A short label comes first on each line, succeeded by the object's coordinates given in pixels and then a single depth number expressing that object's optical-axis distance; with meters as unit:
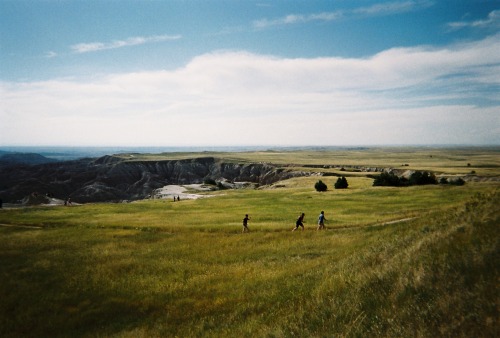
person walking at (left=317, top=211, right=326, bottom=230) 30.70
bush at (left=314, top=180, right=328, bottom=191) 67.19
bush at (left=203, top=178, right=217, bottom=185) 114.12
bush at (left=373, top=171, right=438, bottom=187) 66.38
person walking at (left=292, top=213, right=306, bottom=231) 30.70
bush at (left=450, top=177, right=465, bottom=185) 63.25
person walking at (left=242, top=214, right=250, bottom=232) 31.44
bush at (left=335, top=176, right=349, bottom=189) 70.81
